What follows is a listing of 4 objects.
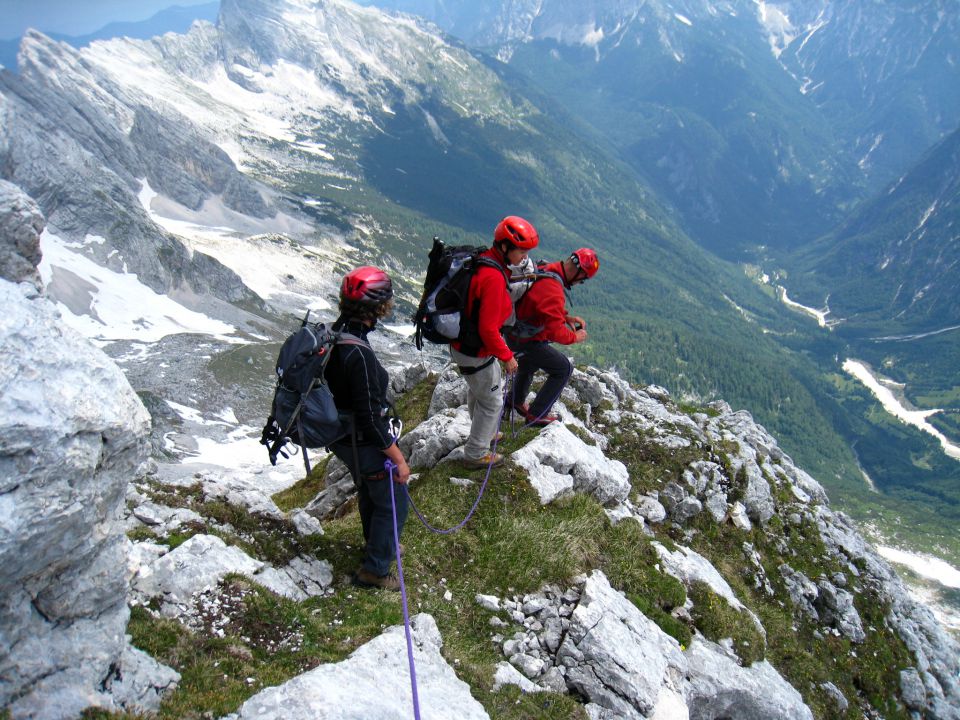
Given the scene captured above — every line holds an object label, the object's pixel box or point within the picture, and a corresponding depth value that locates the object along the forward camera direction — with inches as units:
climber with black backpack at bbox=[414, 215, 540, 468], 497.0
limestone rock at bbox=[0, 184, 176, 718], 232.1
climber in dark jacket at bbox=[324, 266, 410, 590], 393.1
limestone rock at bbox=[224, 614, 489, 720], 298.0
